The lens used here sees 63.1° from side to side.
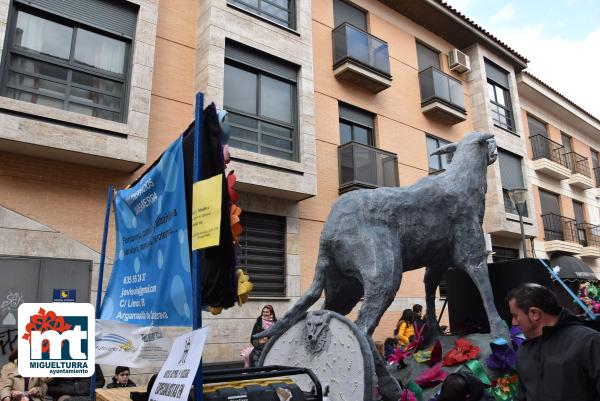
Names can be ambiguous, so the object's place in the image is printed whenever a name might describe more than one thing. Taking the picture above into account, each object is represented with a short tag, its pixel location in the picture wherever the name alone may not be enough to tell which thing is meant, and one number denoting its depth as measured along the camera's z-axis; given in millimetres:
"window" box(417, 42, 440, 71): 16766
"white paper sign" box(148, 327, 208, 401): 2150
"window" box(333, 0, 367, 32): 14586
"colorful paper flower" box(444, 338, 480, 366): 4172
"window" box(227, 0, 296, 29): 11938
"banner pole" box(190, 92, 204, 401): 2349
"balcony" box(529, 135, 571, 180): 19438
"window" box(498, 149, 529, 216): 17000
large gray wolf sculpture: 4203
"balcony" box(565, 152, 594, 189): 21344
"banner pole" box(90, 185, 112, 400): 4470
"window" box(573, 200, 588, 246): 21203
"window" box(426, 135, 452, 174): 15734
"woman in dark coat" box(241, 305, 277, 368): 8070
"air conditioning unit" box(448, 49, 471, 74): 17203
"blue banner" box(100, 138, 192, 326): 2858
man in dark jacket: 2230
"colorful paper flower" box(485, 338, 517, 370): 3984
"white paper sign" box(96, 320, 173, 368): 3840
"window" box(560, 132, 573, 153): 22609
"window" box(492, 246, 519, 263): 16439
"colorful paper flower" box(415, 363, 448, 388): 4123
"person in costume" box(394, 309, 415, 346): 7940
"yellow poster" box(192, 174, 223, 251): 2463
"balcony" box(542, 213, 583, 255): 18641
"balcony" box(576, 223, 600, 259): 20562
